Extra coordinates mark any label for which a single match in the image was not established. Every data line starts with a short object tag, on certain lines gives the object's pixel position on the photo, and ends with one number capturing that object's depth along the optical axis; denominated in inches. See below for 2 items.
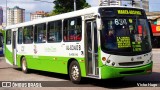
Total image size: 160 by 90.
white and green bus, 424.2
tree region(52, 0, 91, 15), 2026.3
